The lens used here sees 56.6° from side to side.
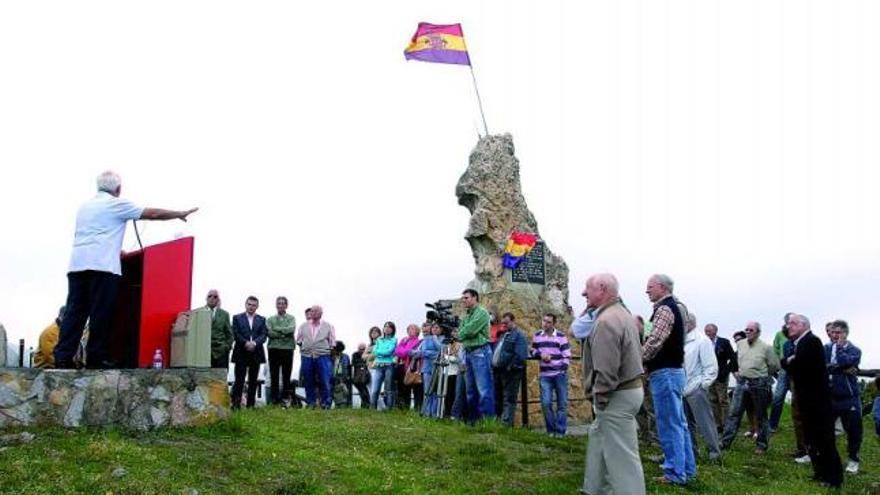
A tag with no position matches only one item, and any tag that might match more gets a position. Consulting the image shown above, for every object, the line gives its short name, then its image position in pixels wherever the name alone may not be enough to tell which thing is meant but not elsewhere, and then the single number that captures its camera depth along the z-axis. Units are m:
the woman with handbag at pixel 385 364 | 14.86
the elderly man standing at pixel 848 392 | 10.52
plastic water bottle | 8.57
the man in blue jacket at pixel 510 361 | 11.69
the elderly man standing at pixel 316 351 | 14.06
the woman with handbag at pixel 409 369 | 15.02
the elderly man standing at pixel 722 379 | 13.86
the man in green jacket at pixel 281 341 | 13.62
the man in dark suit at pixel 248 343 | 13.12
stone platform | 7.48
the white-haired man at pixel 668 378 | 8.04
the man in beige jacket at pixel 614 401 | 6.53
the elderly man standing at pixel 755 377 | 12.54
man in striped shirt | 11.57
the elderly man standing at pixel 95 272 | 7.84
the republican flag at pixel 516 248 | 16.17
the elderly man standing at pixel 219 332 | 12.72
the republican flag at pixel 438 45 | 17.86
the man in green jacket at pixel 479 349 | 11.76
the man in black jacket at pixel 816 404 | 9.40
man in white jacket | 10.06
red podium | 8.55
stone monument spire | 15.76
